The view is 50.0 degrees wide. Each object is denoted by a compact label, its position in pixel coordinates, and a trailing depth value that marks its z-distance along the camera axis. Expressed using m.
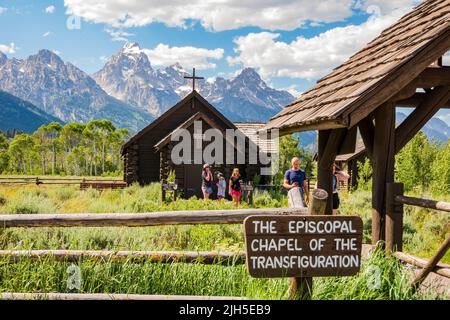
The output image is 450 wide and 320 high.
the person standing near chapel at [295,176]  10.22
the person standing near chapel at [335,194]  10.06
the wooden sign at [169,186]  19.52
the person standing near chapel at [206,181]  17.09
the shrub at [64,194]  20.87
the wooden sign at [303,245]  3.83
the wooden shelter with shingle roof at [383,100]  5.12
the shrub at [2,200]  15.24
